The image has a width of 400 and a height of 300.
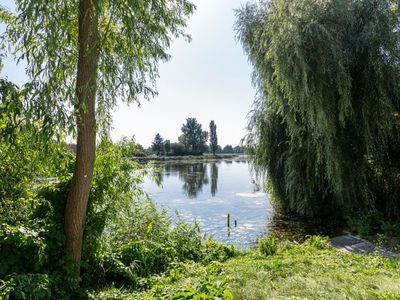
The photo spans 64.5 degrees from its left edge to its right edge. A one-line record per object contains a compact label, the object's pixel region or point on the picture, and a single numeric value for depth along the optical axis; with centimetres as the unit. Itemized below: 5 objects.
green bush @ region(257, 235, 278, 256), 561
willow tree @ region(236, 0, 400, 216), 704
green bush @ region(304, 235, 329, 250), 605
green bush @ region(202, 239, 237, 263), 573
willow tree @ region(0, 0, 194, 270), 292
